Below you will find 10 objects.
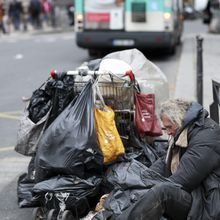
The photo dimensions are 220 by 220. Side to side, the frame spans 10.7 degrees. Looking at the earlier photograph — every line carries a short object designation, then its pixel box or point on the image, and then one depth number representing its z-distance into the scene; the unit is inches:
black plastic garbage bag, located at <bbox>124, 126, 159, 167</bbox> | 374.2
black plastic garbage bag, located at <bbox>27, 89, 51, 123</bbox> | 386.2
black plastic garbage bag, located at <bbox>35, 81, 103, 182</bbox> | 337.1
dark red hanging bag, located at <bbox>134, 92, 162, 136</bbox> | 376.7
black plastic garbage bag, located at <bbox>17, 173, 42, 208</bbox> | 351.2
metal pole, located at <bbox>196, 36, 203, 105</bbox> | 603.5
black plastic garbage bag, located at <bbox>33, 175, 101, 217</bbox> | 334.2
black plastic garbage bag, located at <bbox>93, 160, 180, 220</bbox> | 306.9
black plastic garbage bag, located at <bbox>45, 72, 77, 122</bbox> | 375.0
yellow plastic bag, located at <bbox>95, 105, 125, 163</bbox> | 346.0
